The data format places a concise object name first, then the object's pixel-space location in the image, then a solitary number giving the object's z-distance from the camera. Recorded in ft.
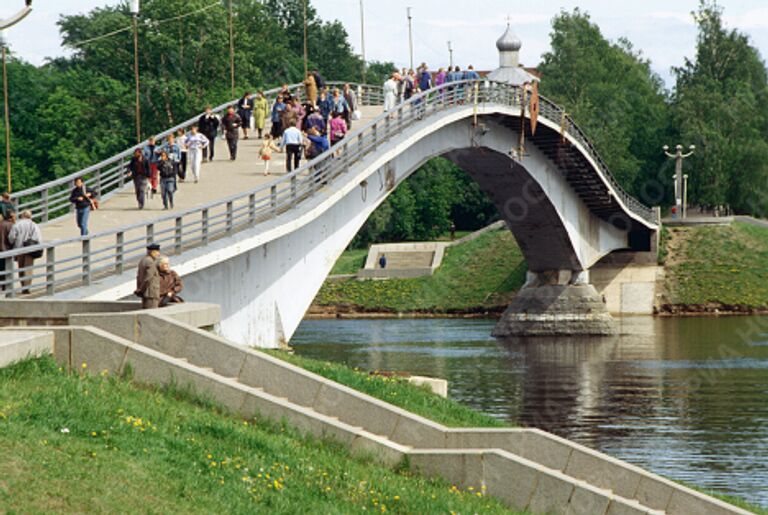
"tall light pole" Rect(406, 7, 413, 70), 191.40
